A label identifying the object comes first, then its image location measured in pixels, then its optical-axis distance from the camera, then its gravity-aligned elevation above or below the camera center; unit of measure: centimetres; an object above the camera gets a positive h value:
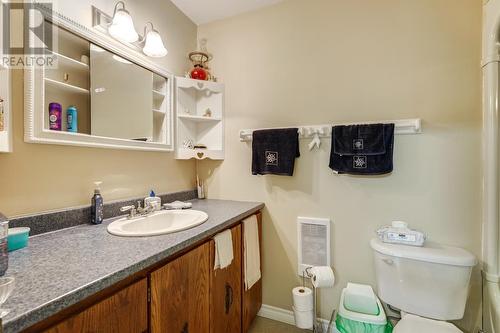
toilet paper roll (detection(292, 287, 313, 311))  150 -89
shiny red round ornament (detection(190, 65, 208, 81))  187 +75
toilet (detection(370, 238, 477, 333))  119 -64
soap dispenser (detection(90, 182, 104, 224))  120 -23
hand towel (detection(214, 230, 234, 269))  120 -46
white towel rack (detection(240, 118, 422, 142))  140 +24
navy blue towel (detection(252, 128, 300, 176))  167 +11
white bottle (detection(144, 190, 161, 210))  143 -23
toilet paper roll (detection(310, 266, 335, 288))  146 -72
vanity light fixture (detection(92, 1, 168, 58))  128 +81
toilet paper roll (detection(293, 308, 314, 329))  150 -100
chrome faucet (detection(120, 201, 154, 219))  133 -27
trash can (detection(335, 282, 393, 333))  126 -88
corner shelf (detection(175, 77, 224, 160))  183 +39
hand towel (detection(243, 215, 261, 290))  153 -60
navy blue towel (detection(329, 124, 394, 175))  143 +10
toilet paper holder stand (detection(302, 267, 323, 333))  152 -91
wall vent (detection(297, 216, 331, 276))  165 -56
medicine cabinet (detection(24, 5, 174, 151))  103 +39
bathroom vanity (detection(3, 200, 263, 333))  57 -35
